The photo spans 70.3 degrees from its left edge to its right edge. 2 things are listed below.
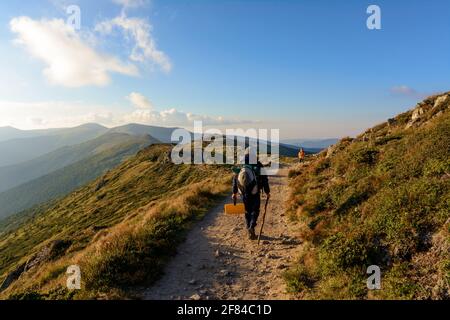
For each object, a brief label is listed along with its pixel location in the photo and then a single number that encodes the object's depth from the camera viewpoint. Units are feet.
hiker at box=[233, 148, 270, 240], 41.11
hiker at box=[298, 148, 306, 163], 125.90
